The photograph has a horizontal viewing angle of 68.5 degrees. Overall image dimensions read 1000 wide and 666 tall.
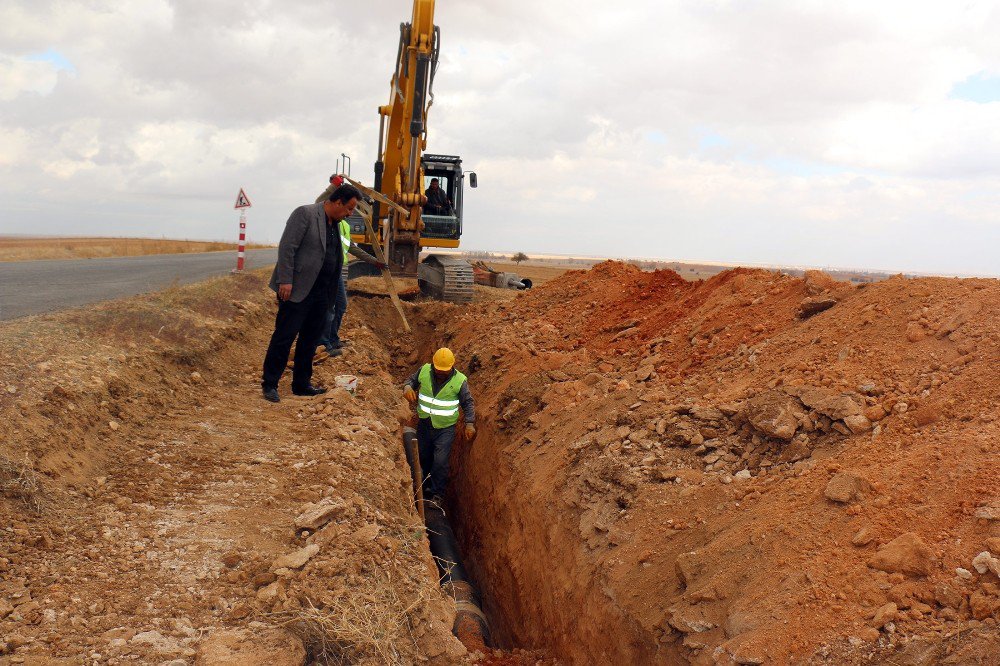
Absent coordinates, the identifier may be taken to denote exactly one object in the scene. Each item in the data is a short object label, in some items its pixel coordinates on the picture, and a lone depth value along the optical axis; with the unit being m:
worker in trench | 7.47
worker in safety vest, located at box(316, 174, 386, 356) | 8.34
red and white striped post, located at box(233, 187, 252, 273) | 16.78
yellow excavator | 11.29
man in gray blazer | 5.83
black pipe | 6.04
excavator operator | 14.19
